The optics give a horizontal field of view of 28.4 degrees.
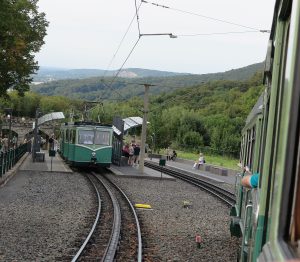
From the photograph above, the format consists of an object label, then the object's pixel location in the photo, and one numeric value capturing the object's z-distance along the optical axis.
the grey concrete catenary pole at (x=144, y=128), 28.08
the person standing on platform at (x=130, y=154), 36.53
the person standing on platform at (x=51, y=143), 44.81
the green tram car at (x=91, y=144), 31.00
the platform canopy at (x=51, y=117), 35.28
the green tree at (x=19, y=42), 20.97
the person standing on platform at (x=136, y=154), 36.06
